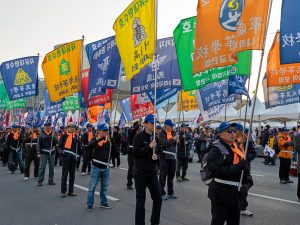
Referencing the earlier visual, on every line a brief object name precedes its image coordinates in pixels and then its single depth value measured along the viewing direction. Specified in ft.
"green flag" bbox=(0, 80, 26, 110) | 70.74
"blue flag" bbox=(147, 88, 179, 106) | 44.37
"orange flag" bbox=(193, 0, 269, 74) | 21.02
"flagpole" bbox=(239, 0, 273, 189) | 16.00
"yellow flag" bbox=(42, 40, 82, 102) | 42.73
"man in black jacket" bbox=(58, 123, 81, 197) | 31.53
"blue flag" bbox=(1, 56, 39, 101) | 52.54
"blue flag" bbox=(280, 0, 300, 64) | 28.45
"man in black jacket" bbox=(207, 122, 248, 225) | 14.49
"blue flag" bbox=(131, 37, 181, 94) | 38.47
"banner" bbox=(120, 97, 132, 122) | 72.33
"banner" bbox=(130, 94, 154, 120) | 55.26
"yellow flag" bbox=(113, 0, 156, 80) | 25.82
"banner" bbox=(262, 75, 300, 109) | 47.06
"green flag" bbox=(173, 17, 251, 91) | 39.17
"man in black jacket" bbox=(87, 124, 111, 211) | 26.21
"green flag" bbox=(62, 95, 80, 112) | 59.62
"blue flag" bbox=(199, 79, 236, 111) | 46.85
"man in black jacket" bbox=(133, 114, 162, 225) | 20.12
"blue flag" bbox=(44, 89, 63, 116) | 65.46
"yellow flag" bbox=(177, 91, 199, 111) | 54.08
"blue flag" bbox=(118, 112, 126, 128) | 80.79
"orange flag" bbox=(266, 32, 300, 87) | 36.90
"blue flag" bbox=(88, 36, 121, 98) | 37.14
